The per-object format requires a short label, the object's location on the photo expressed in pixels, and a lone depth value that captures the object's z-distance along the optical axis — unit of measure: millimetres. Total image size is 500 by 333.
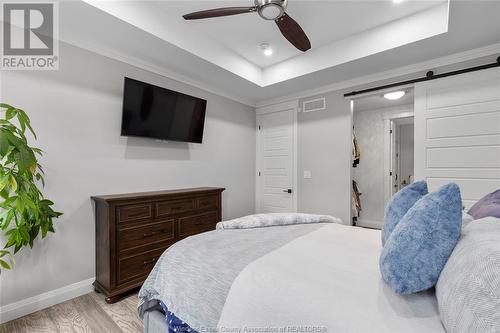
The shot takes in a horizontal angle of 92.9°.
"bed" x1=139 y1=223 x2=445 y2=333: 799
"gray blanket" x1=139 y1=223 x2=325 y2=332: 1009
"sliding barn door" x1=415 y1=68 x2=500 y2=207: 2359
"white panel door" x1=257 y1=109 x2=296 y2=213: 3912
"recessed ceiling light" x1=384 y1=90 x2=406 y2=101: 3596
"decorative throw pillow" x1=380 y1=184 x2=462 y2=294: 848
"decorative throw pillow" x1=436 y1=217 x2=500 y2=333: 578
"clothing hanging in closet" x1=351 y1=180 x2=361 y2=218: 3481
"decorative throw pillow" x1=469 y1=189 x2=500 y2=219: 1192
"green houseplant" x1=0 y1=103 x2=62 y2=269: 1513
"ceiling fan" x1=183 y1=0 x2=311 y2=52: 1612
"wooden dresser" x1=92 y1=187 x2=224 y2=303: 2148
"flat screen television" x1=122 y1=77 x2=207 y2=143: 2498
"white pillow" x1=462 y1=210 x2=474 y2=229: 1193
